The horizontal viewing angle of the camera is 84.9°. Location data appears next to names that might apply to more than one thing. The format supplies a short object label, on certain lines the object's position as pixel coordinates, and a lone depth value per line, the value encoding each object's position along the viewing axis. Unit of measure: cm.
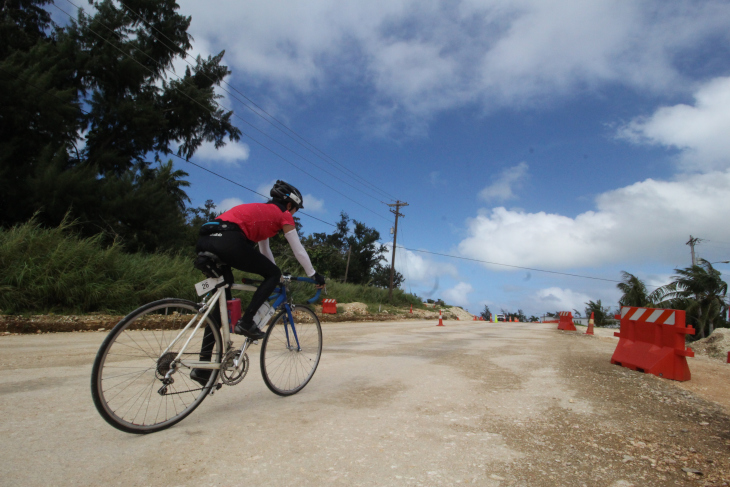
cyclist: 304
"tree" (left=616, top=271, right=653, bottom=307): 2780
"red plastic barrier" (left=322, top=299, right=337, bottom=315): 1738
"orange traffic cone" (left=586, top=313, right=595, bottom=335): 1541
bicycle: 249
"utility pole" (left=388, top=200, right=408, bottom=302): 3907
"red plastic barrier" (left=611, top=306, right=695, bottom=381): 555
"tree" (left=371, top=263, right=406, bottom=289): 4875
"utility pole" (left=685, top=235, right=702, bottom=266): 4204
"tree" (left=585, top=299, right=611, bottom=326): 3784
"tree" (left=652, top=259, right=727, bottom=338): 2256
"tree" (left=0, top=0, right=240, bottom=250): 1430
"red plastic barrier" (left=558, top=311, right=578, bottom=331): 1788
